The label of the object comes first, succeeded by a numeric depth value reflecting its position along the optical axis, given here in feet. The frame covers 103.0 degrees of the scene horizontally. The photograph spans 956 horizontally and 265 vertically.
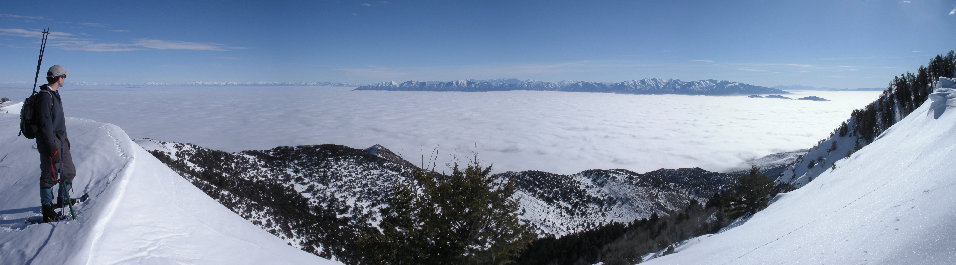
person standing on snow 16.84
